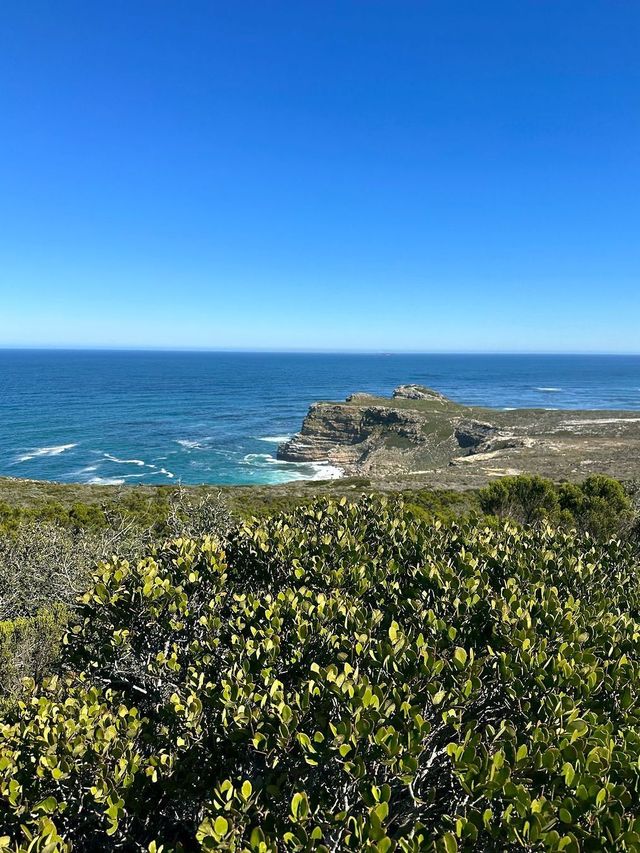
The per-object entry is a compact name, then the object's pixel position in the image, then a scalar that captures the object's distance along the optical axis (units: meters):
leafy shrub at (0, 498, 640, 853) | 3.87
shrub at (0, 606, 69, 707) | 9.89
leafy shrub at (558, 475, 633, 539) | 21.98
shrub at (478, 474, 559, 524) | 24.26
